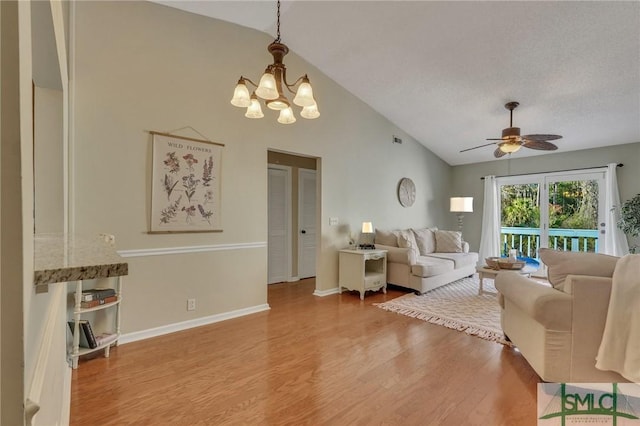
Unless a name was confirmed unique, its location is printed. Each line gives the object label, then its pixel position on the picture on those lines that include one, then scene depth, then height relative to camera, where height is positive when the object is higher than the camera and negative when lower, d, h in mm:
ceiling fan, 3747 +907
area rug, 3217 -1222
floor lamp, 5836 +151
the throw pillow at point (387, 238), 5082 -427
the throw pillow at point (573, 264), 1913 -340
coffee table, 4077 -826
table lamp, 4848 -281
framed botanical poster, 3025 +298
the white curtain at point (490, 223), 6438 -231
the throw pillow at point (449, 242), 5750 -565
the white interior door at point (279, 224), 5363 -205
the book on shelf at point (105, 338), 2505 -1052
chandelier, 1995 +839
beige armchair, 1873 -653
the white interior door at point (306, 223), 5730 -199
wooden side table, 4391 -903
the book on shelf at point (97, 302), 2400 -723
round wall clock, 5891 +401
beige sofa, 4574 -762
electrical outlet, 3225 -975
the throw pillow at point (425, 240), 5578 -515
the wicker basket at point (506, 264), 4055 -697
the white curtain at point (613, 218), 4883 -107
